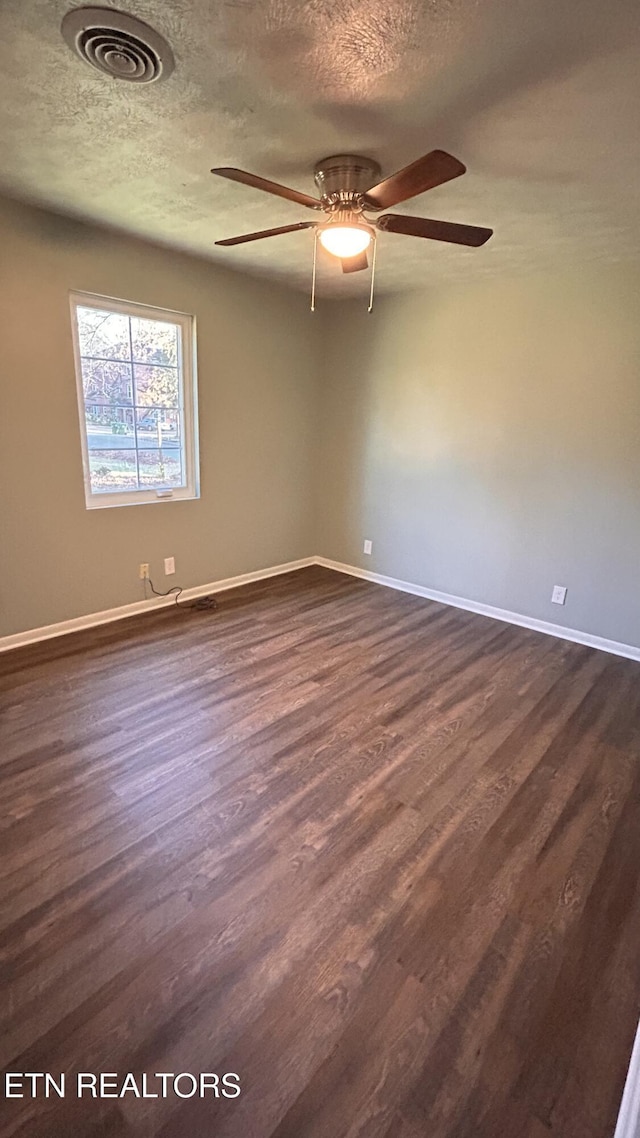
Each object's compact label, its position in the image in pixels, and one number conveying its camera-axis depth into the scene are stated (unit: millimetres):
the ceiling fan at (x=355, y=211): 1851
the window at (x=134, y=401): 3141
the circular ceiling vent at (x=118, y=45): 1322
